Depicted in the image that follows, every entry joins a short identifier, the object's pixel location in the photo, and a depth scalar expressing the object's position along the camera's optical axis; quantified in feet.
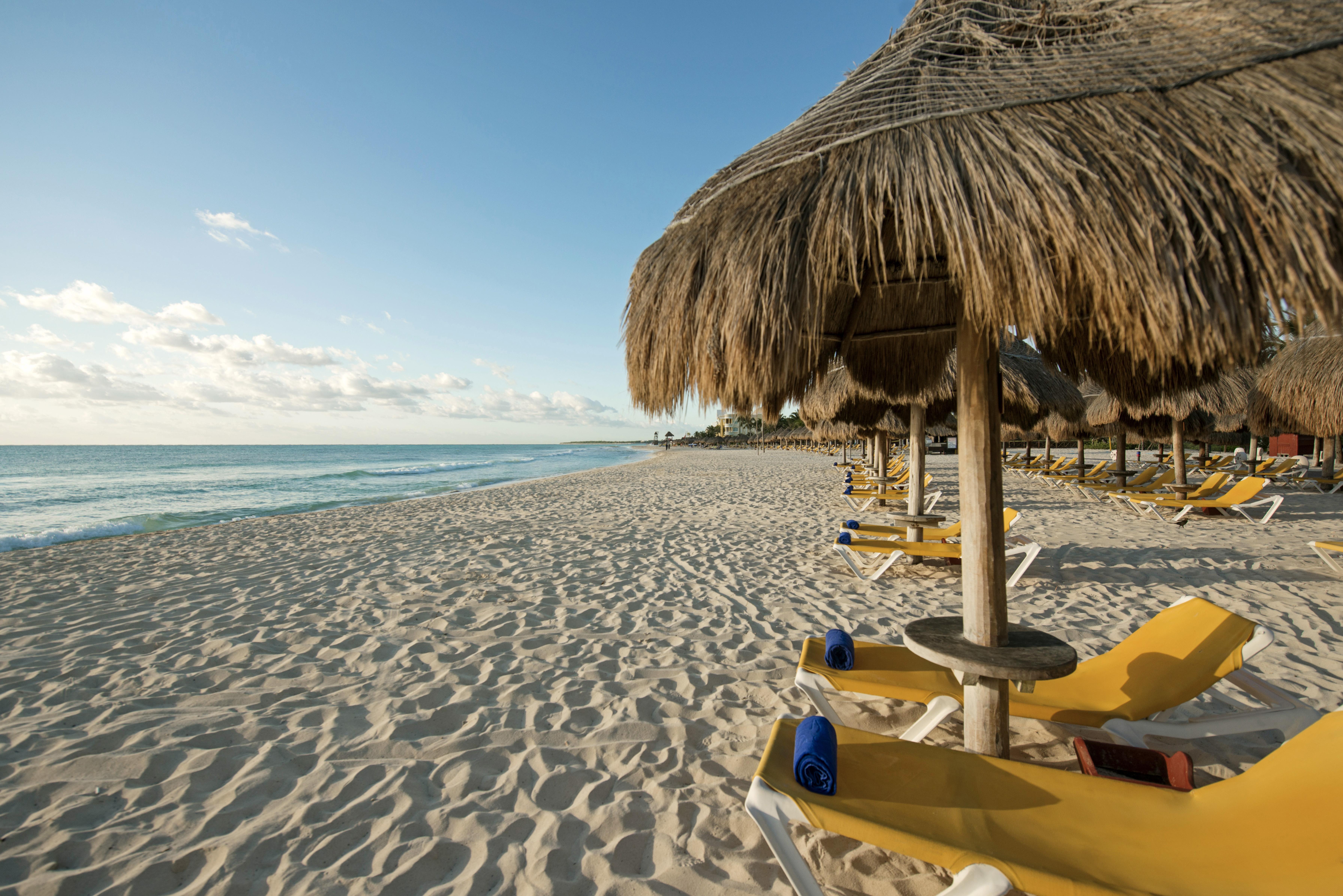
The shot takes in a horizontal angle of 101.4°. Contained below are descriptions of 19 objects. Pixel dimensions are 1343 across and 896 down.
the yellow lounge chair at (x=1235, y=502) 24.77
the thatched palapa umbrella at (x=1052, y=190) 3.87
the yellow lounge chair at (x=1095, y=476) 39.37
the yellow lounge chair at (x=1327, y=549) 15.29
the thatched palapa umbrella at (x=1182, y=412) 28.55
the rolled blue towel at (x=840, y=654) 7.84
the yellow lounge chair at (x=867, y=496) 32.19
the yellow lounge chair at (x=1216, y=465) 47.78
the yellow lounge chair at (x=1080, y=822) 4.05
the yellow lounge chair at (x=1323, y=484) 38.60
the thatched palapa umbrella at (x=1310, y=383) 20.25
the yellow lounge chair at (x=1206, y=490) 28.96
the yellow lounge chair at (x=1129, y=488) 31.99
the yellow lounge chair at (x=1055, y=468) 51.75
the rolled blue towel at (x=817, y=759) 4.83
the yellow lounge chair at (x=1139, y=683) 6.82
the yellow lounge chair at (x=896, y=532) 18.13
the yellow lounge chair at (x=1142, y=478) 35.06
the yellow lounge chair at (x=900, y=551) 14.67
